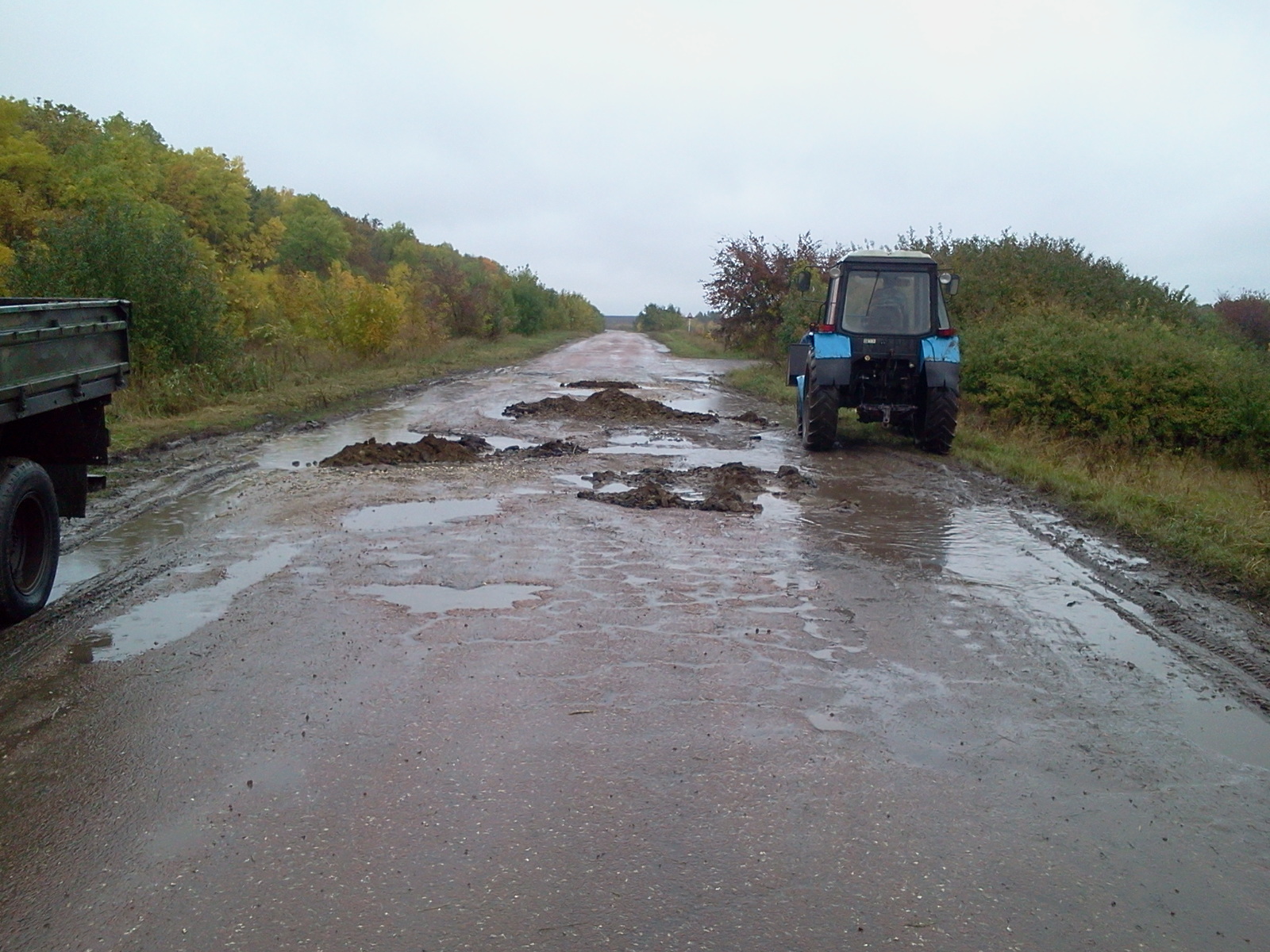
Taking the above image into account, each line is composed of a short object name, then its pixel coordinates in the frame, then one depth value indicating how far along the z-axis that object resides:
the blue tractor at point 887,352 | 14.97
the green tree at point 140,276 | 17.98
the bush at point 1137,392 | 16.77
